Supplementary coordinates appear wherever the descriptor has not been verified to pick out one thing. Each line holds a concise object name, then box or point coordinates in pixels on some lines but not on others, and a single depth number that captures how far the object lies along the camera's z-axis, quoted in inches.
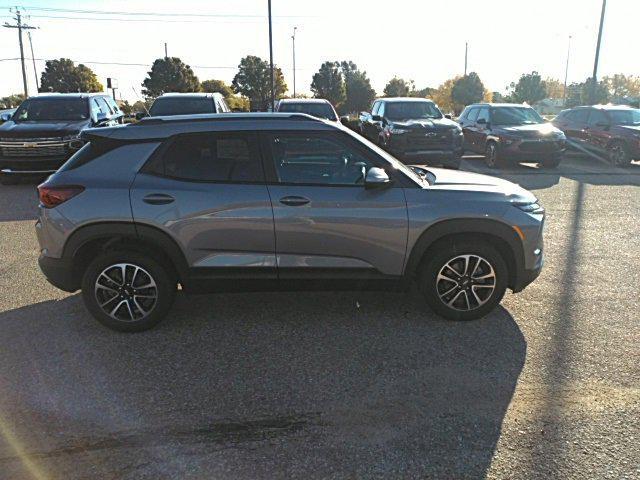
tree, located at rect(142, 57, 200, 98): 2576.3
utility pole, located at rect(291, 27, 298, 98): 2693.9
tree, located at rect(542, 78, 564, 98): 4416.8
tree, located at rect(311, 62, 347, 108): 2536.9
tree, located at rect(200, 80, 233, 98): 2588.6
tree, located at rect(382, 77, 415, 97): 2566.4
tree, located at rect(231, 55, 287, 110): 2556.6
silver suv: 159.2
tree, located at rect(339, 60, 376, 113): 2516.0
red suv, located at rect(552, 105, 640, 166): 570.3
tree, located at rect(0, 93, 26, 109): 2734.3
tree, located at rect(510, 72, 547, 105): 2965.1
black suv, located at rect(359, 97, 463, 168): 519.2
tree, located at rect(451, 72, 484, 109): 2512.3
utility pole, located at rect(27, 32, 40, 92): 2870.6
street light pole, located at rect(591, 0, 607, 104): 986.1
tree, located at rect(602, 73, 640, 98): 3619.6
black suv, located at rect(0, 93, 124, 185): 430.6
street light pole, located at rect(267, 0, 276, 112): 1222.3
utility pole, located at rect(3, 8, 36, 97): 2198.6
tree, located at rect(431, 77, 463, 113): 2801.2
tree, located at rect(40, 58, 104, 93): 2957.7
